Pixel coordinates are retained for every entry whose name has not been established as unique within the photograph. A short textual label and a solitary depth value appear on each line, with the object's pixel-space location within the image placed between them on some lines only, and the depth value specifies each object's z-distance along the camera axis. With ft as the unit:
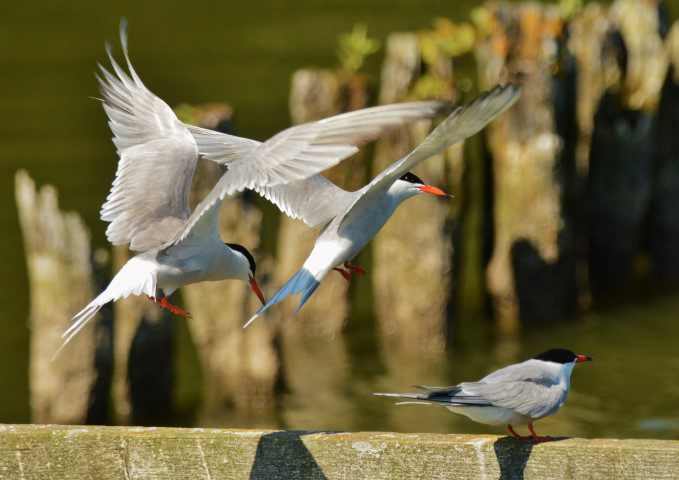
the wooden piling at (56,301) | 60.64
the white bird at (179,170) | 29.19
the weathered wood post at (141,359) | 65.21
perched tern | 30.32
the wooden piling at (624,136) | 81.41
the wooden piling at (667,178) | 85.46
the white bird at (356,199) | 27.76
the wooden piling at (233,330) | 65.16
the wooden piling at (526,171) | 74.95
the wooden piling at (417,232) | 72.59
